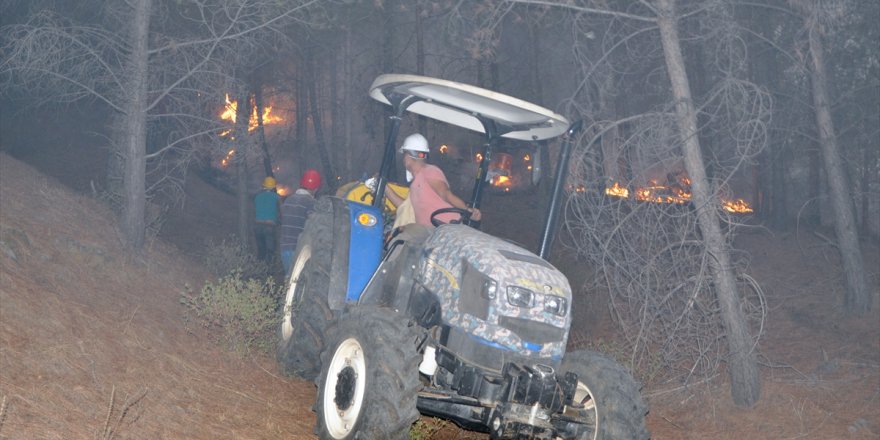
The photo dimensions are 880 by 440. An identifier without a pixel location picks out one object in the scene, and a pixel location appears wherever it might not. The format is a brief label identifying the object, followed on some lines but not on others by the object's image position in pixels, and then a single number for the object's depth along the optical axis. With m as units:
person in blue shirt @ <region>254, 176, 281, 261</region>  14.49
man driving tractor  6.96
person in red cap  11.26
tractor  5.15
